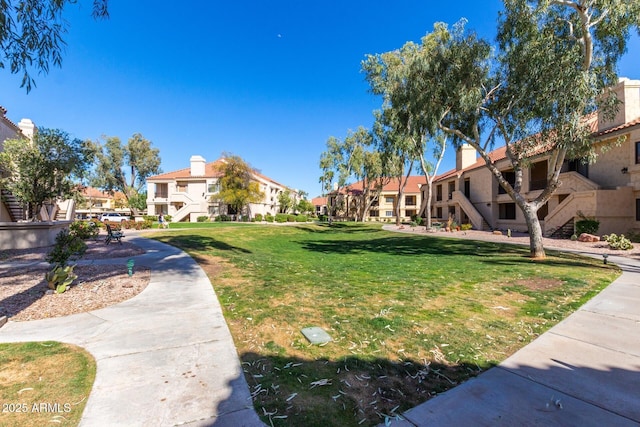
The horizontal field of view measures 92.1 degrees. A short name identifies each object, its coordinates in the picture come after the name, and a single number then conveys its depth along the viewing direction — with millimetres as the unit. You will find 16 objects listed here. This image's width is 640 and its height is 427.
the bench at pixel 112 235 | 14430
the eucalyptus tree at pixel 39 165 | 15375
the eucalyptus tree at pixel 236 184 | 40375
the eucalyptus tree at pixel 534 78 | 10516
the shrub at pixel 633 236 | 16703
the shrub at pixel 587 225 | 18027
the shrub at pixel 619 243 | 14227
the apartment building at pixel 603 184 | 17844
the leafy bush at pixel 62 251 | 6875
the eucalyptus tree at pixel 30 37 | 5359
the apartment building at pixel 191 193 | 45656
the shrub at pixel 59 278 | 6457
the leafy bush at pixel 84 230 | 15957
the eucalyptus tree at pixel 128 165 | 50375
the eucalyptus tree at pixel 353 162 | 45031
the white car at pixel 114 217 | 38712
